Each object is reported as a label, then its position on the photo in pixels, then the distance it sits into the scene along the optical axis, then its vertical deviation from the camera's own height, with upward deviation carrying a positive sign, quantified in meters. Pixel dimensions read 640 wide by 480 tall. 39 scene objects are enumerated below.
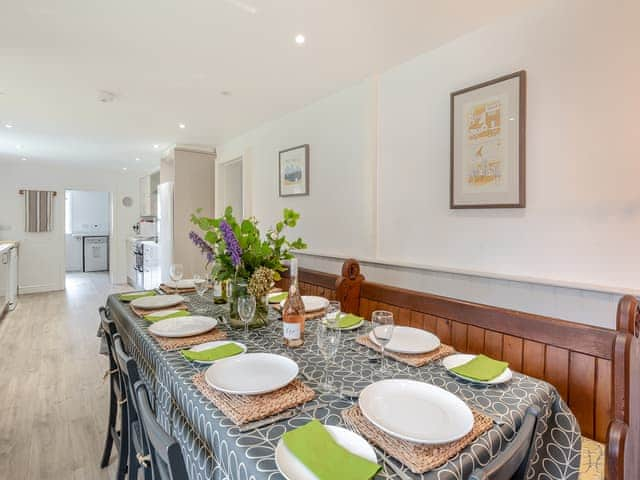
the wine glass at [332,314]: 1.08 -0.26
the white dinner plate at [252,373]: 0.93 -0.42
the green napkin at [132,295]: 1.97 -0.37
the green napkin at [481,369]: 1.02 -0.42
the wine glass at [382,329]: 1.10 -0.31
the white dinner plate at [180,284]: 2.32 -0.34
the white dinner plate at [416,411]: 0.77 -0.44
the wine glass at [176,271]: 2.13 -0.23
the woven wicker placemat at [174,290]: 2.22 -0.37
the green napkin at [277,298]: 1.95 -0.37
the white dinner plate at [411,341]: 1.23 -0.41
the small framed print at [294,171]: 3.11 +0.61
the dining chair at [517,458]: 0.57 -0.39
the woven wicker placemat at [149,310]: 1.71 -0.39
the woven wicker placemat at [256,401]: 0.82 -0.43
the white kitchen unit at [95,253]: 8.59 -0.49
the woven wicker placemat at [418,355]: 1.17 -0.43
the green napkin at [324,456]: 0.64 -0.44
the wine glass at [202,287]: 2.00 -0.31
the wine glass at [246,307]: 1.34 -0.29
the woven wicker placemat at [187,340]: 1.27 -0.41
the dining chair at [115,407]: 1.41 -0.80
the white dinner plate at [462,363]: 1.01 -0.43
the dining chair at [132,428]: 1.04 -0.73
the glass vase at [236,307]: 1.49 -0.33
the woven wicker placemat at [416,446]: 0.68 -0.45
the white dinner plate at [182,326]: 1.36 -0.39
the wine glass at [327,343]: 1.02 -0.33
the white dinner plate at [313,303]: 1.77 -0.37
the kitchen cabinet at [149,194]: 6.89 +0.84
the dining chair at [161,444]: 0.72 -0.46
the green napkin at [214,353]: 1.13 -0.41
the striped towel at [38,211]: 6.20 +0.42
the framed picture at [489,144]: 1.69 +0.49
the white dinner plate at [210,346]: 1.22 -0.41
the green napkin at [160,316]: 1.58 -0.39
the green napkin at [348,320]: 1.53 -0.40
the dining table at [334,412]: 0.71 -0.45
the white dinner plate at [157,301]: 1.79 -0.37
